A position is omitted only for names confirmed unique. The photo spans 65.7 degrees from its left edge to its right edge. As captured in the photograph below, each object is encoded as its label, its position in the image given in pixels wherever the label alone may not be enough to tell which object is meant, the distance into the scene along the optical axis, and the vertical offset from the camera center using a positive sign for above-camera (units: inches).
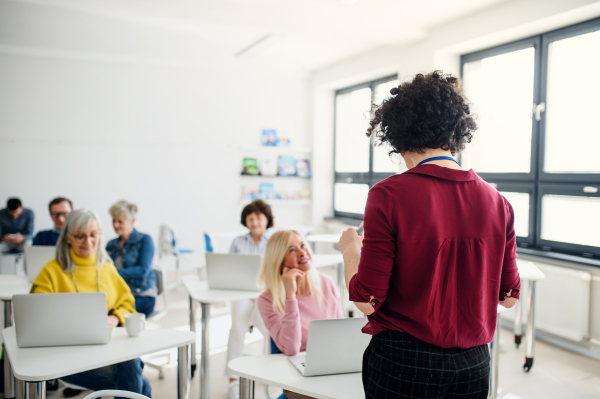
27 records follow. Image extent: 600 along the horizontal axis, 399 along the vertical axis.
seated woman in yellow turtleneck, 89.0 -19.4
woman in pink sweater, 75.7 -21.5
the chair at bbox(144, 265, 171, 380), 121.9 -36.8
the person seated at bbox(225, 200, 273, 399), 122.1 -22.2
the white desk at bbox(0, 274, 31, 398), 101.7 -27.9
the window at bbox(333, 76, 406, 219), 254.7 +12.0
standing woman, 42.6 -8.7
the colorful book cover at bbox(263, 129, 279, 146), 277.5 +23.3
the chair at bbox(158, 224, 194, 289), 201.5 -29.1
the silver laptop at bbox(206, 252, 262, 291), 111.0 -23.0
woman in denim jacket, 124.3 -22.6
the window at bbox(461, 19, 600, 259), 152.3 +16.3
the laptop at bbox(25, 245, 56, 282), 120.3 -21.8
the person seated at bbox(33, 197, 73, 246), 144.8 -14.5
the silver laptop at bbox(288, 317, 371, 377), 60.8 -22.8
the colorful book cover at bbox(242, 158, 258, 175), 272.5 +5.3
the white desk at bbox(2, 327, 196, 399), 64.0 -27.2
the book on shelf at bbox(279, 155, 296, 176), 282.2 +6.9
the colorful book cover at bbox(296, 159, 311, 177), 286.2 +5.4
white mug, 77.6 -25.0
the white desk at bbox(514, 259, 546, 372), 128.1 -40.8
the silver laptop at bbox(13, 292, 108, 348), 69.1 -22.2
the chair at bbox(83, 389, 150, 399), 52.2 -25.2
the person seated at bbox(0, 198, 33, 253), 203.9 -23.4
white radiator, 142.2 -38.8
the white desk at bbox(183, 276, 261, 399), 105.4 -29.9
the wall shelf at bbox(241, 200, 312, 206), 274.6 -15.3
